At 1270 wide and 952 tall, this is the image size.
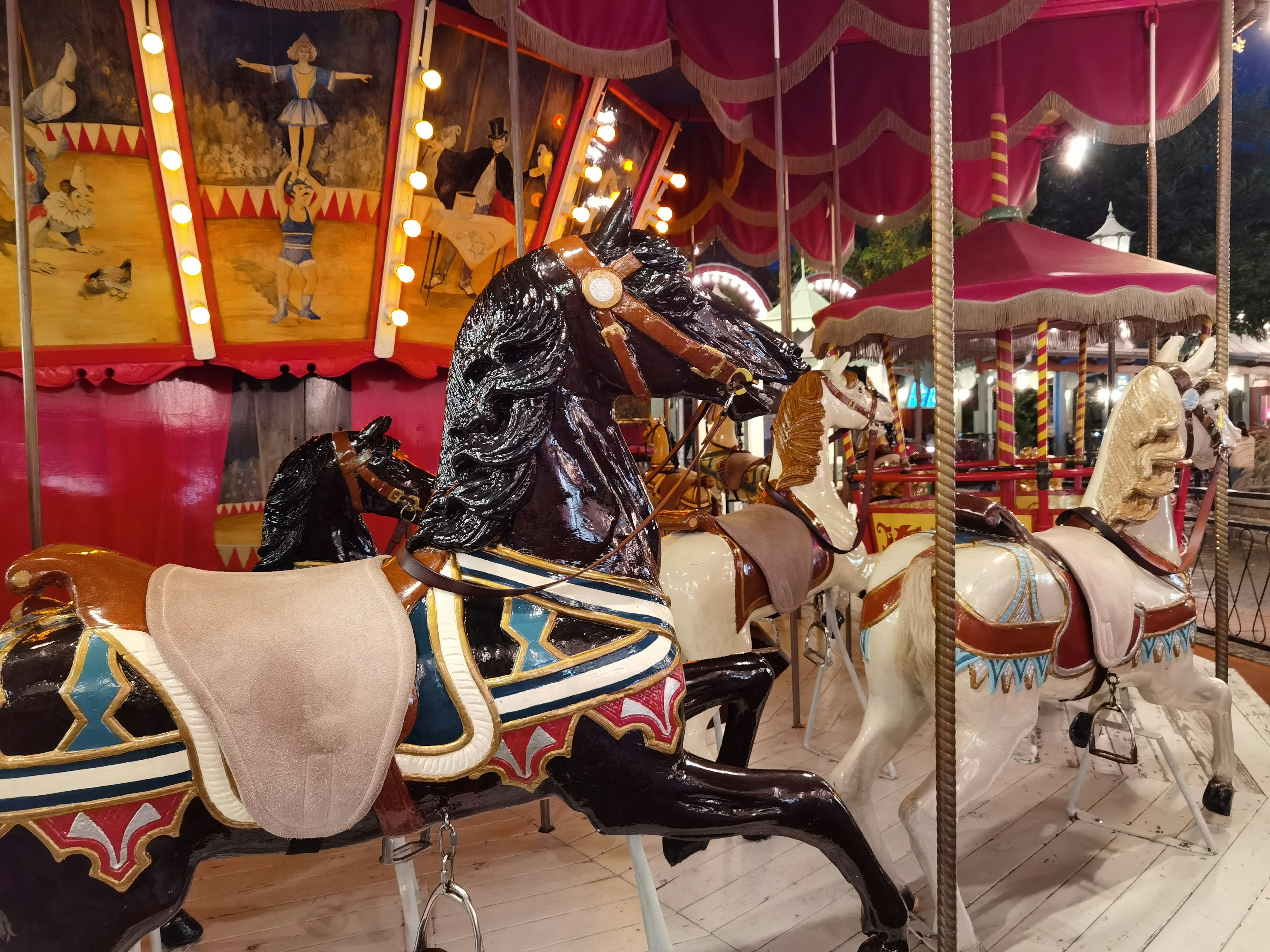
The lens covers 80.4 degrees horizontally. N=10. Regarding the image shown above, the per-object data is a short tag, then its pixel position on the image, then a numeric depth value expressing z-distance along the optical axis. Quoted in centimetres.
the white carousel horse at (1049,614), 220
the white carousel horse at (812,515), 292
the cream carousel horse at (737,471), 702
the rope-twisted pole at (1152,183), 432
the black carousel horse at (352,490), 265
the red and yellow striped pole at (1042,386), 462
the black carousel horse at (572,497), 127
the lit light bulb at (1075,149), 837
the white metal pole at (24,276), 221
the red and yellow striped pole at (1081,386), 552
